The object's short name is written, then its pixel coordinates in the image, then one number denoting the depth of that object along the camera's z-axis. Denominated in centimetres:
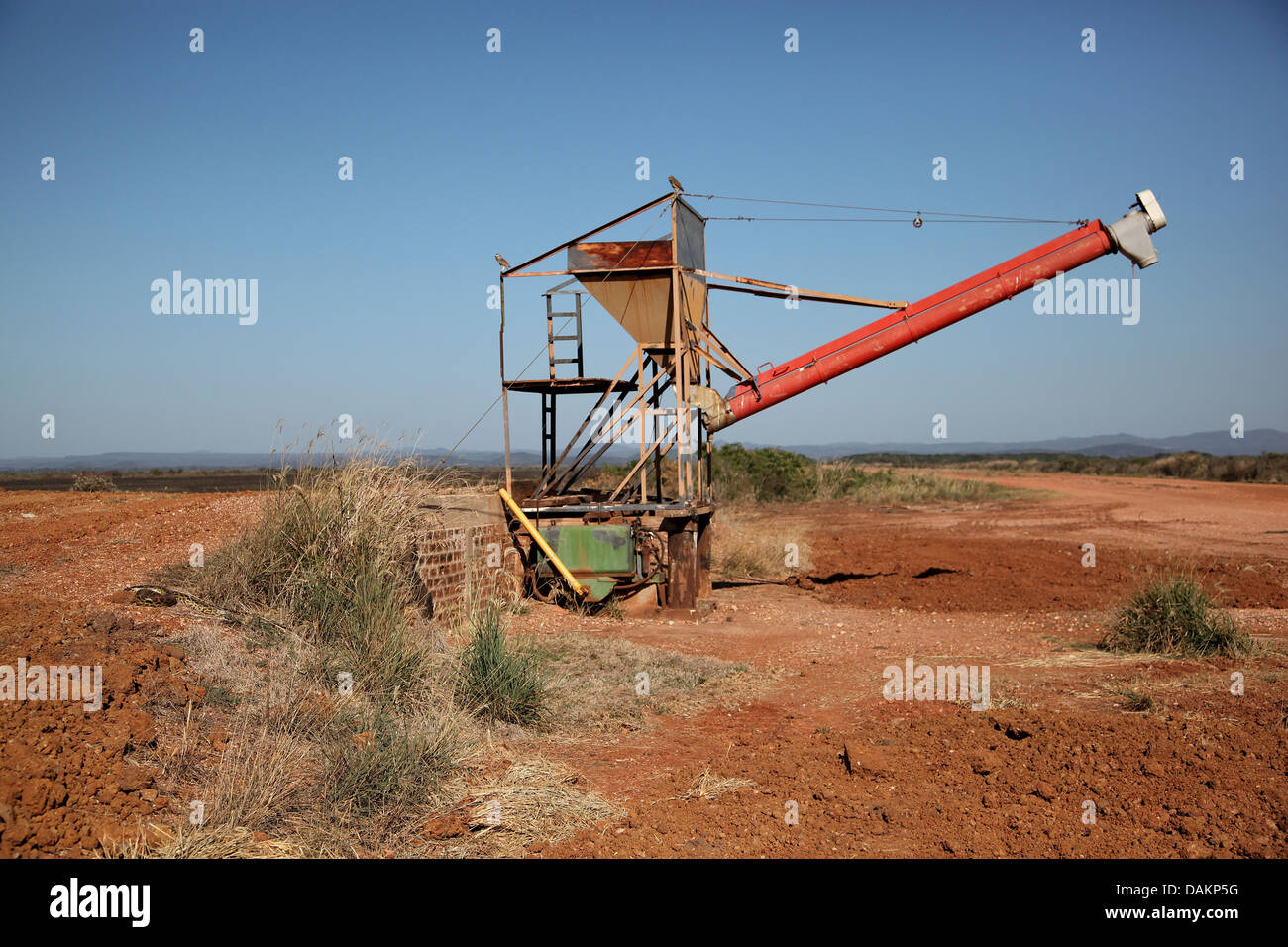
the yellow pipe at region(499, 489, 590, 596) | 1211
